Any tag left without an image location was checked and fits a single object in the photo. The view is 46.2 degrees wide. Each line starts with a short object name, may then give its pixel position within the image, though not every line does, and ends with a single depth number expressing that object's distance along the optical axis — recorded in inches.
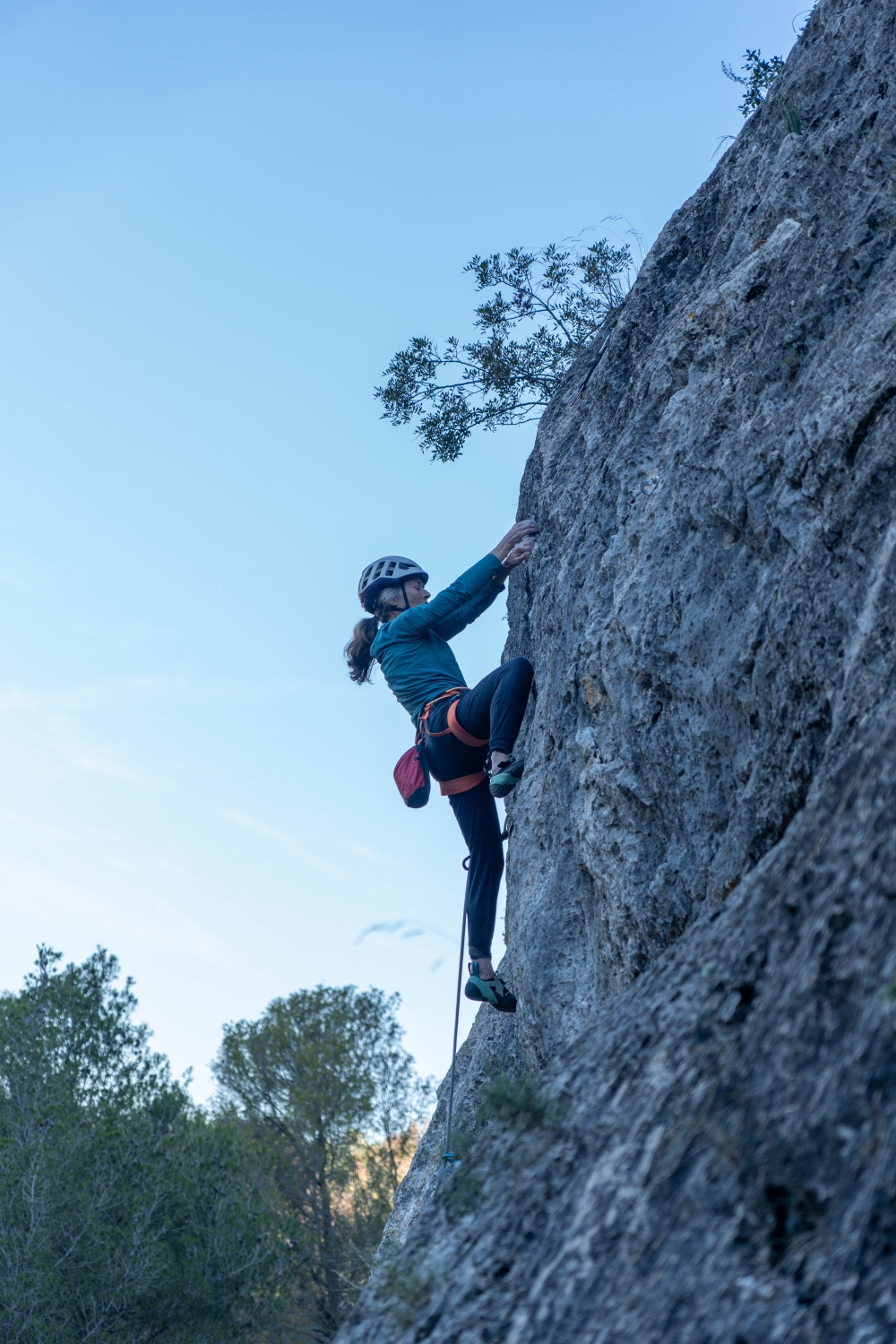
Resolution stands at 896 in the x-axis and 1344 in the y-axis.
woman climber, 250.4
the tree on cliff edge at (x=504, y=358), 388.8
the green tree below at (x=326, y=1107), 816.9
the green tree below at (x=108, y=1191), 532.1
